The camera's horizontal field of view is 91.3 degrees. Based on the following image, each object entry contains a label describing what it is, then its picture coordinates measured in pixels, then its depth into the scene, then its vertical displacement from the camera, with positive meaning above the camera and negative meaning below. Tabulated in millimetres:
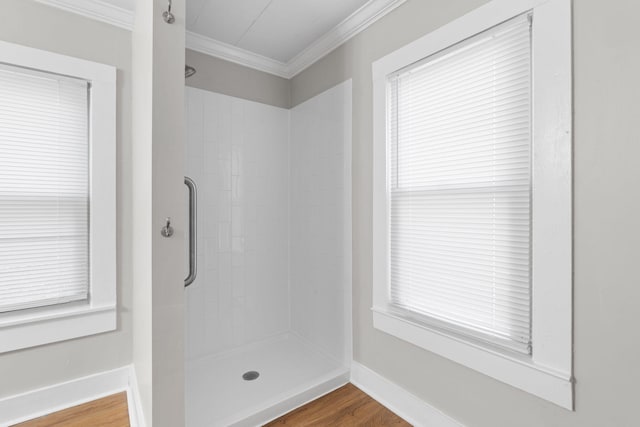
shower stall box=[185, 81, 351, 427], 2209 -282
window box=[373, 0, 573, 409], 1193 +88
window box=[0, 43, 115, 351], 1734 +88
